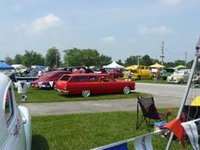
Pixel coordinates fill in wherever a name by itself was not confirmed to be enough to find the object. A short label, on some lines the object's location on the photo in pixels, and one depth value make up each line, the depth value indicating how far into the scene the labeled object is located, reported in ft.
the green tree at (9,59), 341.40
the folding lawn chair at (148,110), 25.03
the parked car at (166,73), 130.32
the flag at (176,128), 11.72
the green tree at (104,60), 295.57
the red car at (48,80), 69.39
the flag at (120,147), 9.86
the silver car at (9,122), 8.91
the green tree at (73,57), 296.80
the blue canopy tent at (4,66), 72.85
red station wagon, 56.28
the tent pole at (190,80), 11.99
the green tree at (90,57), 288.80
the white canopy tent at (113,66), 159.63
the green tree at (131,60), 314.58
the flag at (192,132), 12.57
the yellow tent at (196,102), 23.05
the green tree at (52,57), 314.33
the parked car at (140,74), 126.64
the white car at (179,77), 106.96
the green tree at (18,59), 335.62
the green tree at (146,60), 317.04
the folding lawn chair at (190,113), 20.86
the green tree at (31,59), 289.88
